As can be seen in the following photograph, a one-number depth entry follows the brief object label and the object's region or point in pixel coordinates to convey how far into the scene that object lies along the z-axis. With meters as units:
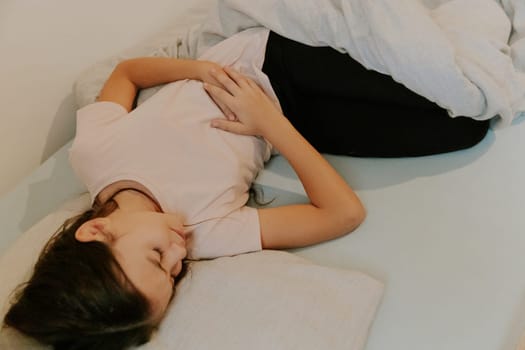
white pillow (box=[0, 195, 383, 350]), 0.73
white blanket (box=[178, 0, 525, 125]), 0.89
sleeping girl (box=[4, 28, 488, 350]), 0.73
